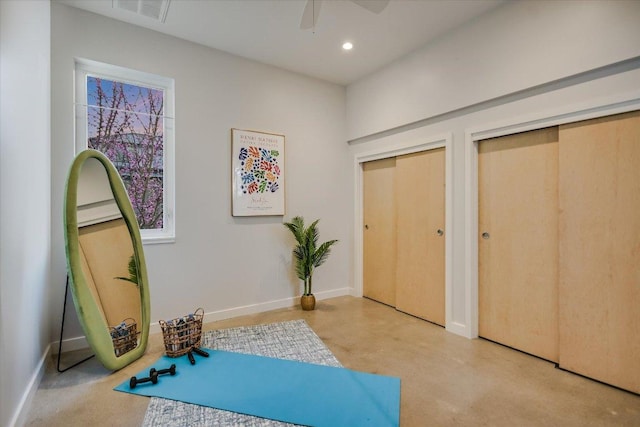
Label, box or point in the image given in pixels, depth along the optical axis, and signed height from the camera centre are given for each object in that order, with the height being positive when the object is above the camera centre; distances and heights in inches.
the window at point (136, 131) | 110.2 +31.4
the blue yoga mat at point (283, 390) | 71.0 -46.0
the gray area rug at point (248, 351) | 68.9 -45.7
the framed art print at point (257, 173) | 134.3 +18.2
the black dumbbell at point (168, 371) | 85.4 -44.0
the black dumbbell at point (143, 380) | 80.2 -43.9
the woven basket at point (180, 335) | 97.3 -38.9
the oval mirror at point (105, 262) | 85.2 -15.1
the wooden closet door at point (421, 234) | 126.3 -9.7
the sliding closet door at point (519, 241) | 96.0 -9.9
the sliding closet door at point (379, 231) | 151.2 -9.6
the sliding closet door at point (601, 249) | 78.5 -10.3
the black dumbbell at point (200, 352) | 98.1 -44.5
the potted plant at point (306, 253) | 144.4 -19.0
